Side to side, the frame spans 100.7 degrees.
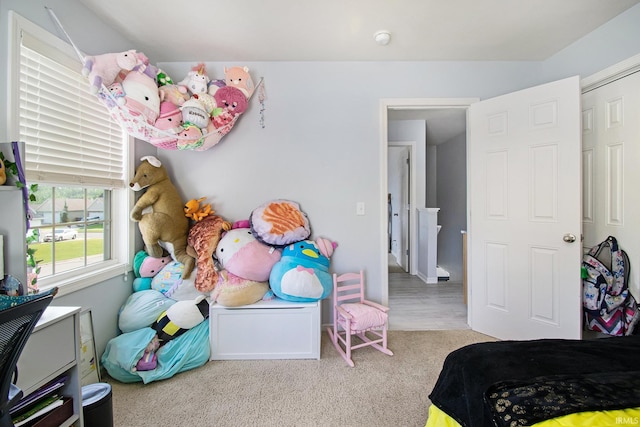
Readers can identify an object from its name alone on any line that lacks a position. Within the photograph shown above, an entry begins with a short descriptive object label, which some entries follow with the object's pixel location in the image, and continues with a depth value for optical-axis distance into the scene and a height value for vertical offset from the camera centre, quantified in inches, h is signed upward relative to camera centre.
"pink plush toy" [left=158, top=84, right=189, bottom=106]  77.1 +35.9
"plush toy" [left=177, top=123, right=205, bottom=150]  77.0 +23.5
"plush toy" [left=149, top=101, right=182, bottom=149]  74.5 +26.7
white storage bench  76.1 -33.2
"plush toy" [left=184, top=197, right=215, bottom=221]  85.8 +1.8
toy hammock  66.5 +33.3
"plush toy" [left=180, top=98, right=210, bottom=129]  77.1 +30.2
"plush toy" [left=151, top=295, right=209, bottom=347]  72.1 -28.6
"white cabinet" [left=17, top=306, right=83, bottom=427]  37.6 -20.9
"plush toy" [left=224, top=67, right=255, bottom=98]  83.7 +44.0
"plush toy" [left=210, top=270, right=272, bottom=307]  74.8 -21.5
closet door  66.1 +13.2
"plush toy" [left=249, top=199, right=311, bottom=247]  81.4 -2.4
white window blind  55.1 +22.2
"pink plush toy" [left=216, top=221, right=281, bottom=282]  77.4 -11.7
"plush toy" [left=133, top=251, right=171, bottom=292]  80.8 -15.8
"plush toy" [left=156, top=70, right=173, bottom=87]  79.0 +41.2
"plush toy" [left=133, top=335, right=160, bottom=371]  67.0 -36.3
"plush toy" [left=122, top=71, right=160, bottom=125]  69.2 +32.3
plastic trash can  48.7 -35.3
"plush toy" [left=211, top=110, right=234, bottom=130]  81.8 +29.8
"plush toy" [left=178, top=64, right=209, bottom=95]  81.7 +42.2
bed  28.5 -21.2
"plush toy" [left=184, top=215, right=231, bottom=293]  79.1 -9.1
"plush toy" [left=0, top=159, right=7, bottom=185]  41.1 +6.9
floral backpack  66.9 -20.1
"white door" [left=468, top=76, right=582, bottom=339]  74.0 +0.7
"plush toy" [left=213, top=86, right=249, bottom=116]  81.7 +36.4
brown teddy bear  77.3 +1.1
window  54.8 +13.1
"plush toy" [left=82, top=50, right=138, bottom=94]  63.6 +37.2
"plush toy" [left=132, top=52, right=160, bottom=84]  70.6 +40.9
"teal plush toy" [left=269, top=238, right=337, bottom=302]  75.4 -17.1
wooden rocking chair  75.4 -29.7
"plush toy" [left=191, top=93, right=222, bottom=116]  80.7 +34.6
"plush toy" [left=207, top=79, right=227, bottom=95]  83.4 +41.3
